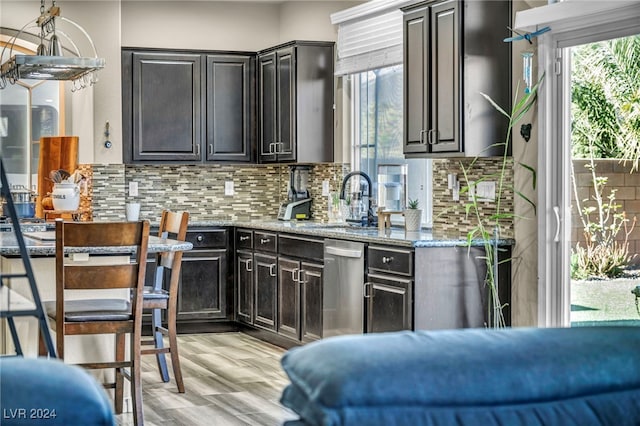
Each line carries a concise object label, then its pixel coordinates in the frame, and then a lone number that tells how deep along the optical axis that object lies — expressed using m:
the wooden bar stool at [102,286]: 4.04
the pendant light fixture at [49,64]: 5.06
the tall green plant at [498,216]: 4.86
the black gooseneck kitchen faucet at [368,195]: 6.34
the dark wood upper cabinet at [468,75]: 5.08
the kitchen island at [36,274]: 4.49
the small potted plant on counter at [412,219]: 5.60
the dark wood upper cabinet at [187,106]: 7.52
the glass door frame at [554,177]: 4.73
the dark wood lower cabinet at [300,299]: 6.12
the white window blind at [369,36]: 6.31
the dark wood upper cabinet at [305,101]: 7.23
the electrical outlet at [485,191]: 5.27
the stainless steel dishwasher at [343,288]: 5.46
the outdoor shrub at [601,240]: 4.41
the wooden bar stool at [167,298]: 4.76
